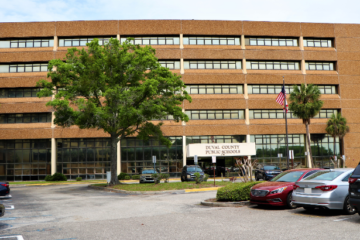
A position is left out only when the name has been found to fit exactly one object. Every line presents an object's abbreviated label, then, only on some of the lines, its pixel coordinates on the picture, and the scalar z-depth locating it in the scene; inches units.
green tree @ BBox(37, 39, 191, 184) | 1003.9
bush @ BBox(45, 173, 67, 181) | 1554.0
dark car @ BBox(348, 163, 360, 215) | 348.2
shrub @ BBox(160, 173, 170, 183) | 1070.9
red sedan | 457.1
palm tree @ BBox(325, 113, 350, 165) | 1699.1
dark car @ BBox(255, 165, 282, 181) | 1184.2
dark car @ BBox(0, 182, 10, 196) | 666.7
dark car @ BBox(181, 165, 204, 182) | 1116.5
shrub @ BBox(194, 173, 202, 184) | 964.2
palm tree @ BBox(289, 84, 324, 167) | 1585.9
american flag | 1179.6
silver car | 391.2
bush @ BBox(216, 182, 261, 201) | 532.7
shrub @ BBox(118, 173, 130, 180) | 1530.3
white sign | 1562.7
